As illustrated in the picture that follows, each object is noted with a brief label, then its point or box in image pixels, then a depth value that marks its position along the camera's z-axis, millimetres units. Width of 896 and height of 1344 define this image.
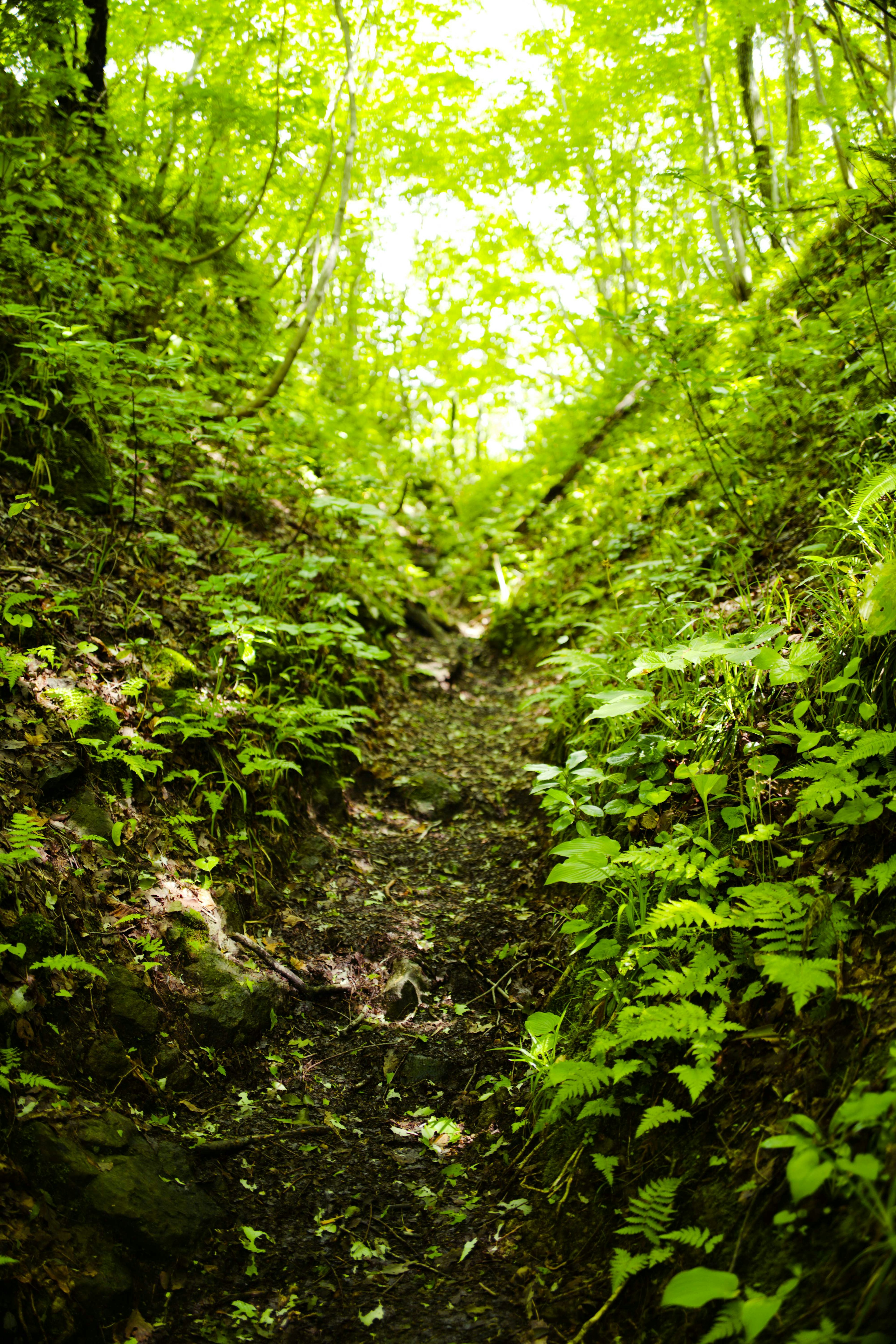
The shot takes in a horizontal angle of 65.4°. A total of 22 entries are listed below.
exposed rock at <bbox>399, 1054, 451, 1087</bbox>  3066
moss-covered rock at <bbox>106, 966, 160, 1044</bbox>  2672
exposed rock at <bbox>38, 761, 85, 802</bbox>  3061
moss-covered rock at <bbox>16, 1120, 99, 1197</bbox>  2088
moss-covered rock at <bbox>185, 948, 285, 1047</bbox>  2973
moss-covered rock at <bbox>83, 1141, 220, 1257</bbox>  2141
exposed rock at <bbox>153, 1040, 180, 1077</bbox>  2717
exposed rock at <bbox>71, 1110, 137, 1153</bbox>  2250
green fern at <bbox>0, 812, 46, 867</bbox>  2588
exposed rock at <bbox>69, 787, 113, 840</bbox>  3082
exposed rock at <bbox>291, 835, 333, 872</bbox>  4211
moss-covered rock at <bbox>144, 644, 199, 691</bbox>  3965
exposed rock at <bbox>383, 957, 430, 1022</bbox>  3410
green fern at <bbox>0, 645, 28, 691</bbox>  3174
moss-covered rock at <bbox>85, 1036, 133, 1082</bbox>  2496
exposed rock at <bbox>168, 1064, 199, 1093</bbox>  2725
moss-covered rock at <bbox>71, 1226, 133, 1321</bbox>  1950
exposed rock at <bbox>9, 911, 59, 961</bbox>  2516
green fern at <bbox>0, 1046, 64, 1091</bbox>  2209
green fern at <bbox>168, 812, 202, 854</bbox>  3473
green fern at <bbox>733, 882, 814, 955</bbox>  2102
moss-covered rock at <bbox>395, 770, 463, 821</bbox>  5145
